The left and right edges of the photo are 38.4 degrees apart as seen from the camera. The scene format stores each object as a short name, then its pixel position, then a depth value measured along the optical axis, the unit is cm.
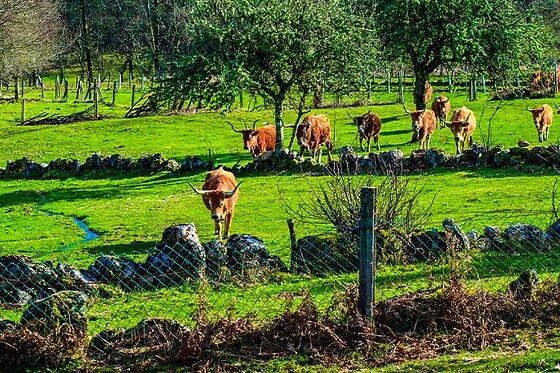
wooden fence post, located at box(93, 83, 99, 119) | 5282
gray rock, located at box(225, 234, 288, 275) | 1338
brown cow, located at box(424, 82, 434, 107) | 4912
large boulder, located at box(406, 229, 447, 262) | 1413
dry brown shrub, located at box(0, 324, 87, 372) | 876
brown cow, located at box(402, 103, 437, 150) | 3406
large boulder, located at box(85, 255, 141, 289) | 1348
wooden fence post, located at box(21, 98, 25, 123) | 5409
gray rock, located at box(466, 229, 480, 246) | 1410
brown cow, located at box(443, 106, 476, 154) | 3244
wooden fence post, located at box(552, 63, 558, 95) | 5119
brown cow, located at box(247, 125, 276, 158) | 3388
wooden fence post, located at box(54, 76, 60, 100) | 6900
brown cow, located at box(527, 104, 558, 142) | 3425
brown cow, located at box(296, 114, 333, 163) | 3397
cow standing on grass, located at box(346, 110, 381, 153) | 3525
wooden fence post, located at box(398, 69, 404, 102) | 5140
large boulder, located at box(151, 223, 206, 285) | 1339
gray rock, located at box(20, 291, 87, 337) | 896
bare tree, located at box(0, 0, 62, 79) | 4944
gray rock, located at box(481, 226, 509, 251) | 1443
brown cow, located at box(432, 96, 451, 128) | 4121
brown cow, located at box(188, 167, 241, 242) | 1983
